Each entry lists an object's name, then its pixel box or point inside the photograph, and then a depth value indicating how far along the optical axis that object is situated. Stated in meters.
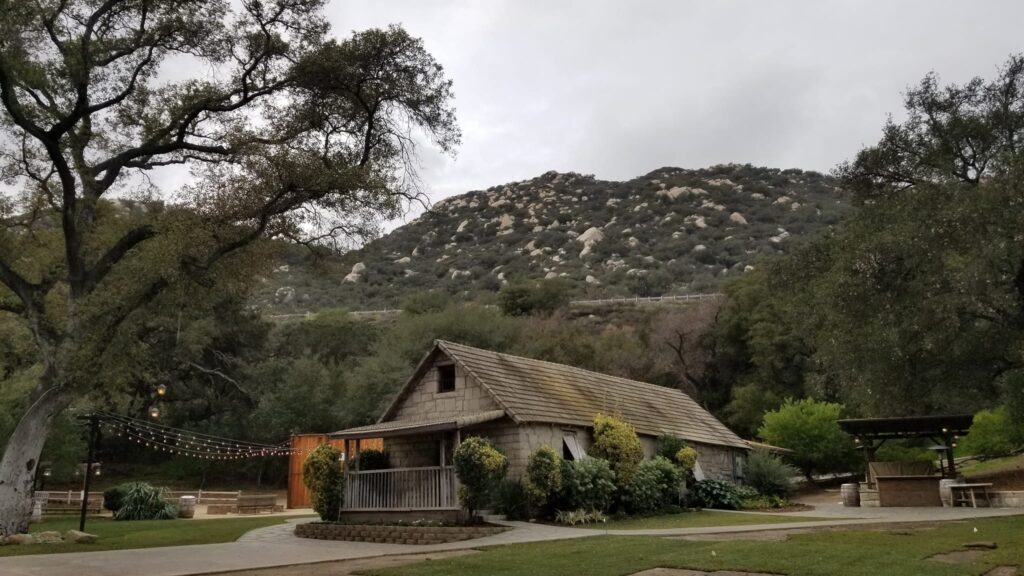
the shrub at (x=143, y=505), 23.33
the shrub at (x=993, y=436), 27.31
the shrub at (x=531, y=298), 53.53
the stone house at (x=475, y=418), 18.33
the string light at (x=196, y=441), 36.16
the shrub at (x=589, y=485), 18.22
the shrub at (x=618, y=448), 20.06
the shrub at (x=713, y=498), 23.16
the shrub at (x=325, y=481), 19.16
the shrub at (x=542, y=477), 17.44
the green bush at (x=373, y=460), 20.63
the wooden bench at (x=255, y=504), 27.75
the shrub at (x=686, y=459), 22.81
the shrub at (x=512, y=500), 18.05
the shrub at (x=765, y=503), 23.10
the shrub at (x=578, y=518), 17.58
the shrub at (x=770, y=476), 25.91
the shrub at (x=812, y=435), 29.52
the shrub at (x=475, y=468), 16.20
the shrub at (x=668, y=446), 23.16
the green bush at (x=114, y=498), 24.33
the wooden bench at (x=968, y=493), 19.67
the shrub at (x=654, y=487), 20.00
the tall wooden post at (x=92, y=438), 17.00
